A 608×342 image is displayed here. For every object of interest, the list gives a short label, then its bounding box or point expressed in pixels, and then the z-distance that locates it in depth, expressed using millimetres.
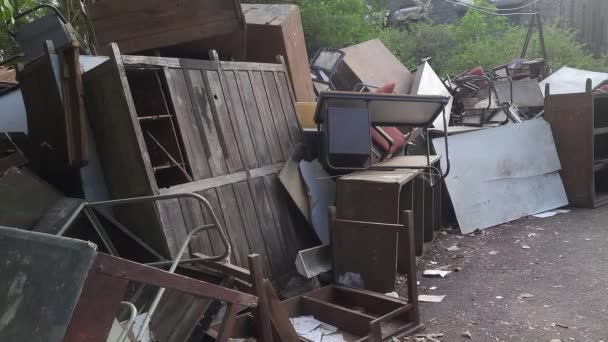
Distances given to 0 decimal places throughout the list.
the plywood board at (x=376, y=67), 7188
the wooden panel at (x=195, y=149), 3293
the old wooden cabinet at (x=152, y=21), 4332
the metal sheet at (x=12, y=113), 4590
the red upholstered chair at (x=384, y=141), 4762
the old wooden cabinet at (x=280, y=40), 5385
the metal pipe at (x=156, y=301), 1615
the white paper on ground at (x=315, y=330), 3094
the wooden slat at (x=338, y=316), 3055
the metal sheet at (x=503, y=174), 5414
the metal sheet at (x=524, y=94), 7676
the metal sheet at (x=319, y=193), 4156
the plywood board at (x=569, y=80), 8000
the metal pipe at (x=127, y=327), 1524
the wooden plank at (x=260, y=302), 2299
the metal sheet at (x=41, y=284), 1343
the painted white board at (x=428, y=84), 6961
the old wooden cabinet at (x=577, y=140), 5918
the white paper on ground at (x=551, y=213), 5770
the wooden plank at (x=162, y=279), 1461
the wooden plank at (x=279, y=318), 2453
